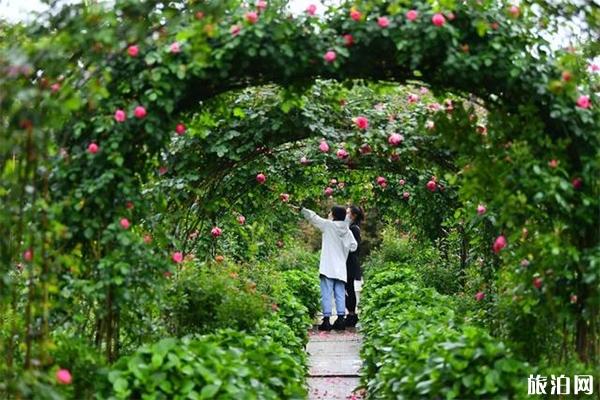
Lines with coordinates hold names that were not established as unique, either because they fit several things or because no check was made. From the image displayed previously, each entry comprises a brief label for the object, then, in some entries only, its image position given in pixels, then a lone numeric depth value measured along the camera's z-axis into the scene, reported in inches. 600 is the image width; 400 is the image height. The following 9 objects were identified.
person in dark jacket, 792.3
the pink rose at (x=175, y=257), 387.4
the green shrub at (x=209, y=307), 431.2
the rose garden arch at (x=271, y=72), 320.8
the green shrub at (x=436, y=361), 316.8
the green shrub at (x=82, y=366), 315.9
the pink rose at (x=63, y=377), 277.1
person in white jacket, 735.1
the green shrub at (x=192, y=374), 305.6
